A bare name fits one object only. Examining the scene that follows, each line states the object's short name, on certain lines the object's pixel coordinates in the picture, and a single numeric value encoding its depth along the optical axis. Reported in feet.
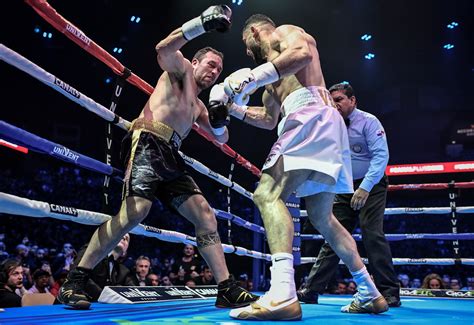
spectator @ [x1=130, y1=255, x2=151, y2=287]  15.01
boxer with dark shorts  5.76
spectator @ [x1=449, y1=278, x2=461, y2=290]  23.63
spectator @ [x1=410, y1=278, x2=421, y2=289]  34.26
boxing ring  5.07
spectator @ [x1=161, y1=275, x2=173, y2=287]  23.37
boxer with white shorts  5.17
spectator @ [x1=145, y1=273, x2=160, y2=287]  16.89
